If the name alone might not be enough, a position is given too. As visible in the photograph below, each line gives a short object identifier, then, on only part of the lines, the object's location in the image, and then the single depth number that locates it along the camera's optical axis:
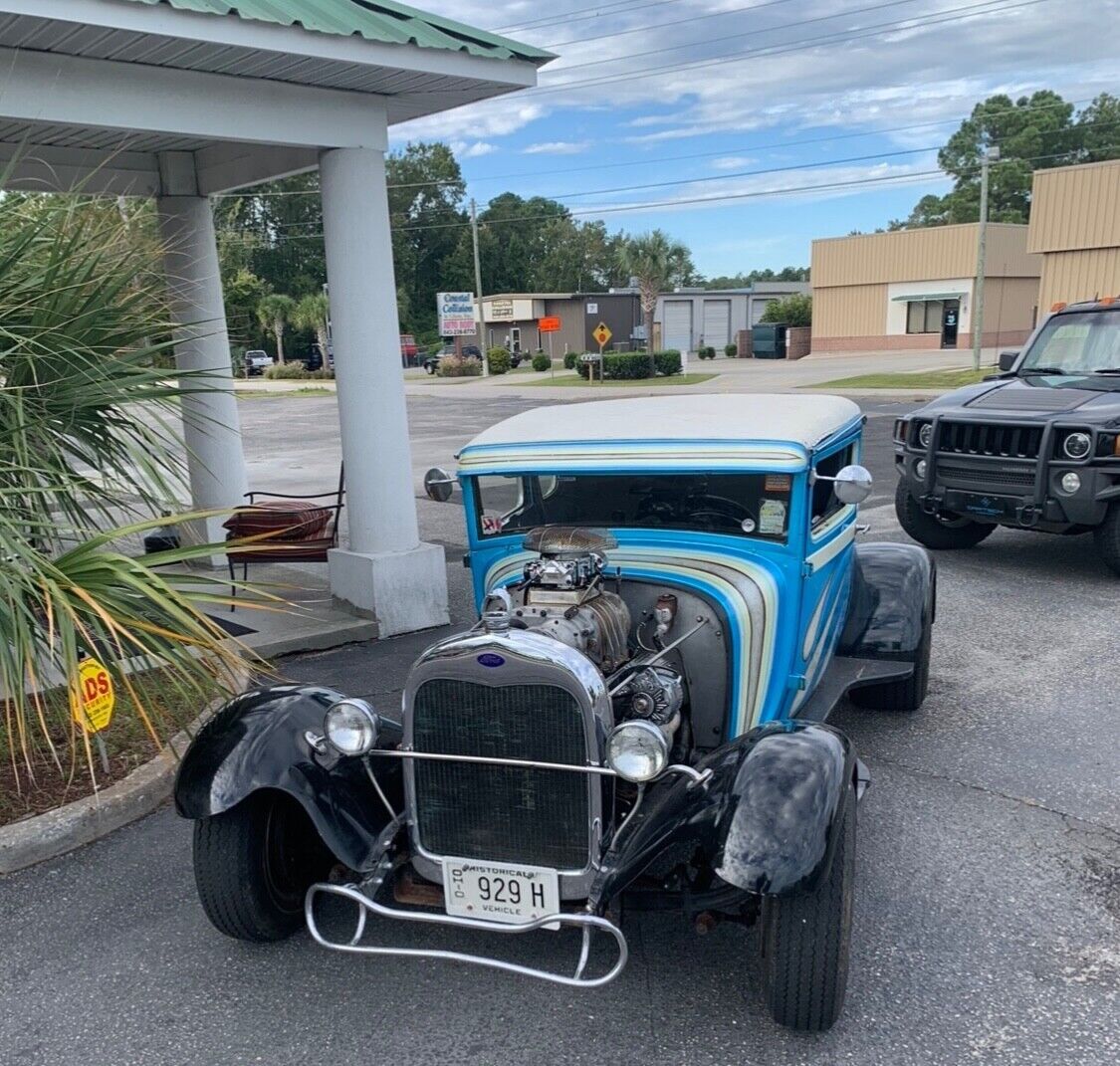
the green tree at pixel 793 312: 45.53
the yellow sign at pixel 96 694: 3.55
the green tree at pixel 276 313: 51.41
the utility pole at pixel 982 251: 25.53
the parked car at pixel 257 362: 51.12
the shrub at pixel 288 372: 45.50
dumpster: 43.19
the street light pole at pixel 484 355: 42.41
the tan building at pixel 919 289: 37.31
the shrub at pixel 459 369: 43.97
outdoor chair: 6.76
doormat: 6.39
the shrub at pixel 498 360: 44.50
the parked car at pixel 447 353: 47.78
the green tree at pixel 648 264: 42.03
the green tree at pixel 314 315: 50.66
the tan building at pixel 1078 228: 24.34
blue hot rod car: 2.72
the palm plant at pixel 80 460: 3.38
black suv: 7.10
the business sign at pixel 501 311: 55.56
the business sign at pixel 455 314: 44.22
